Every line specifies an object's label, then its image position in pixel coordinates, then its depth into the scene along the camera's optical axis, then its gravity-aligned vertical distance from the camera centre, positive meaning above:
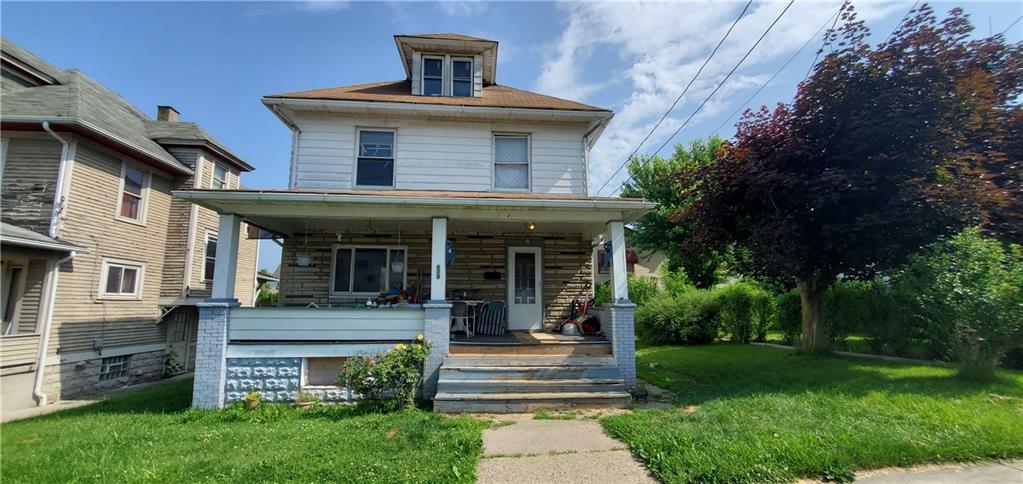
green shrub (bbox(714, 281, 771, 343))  13.64 -0.41
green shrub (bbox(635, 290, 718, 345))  13.91 -0.70
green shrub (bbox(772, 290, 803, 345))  12.01 -0.44
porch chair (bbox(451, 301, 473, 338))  8.82 -0.38
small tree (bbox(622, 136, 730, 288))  18.59 +3.62
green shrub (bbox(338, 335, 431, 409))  6.39 -1.23
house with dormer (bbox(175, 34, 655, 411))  6.98 +1.47
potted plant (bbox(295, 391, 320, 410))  6.86 -1.70
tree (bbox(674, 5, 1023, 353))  7.02 +2.70
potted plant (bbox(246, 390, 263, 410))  6.51 -1.64
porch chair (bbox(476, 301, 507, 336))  9.20 -0.49
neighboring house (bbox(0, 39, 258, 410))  9.31 +1.50
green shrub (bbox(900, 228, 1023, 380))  5.96 +0.04
